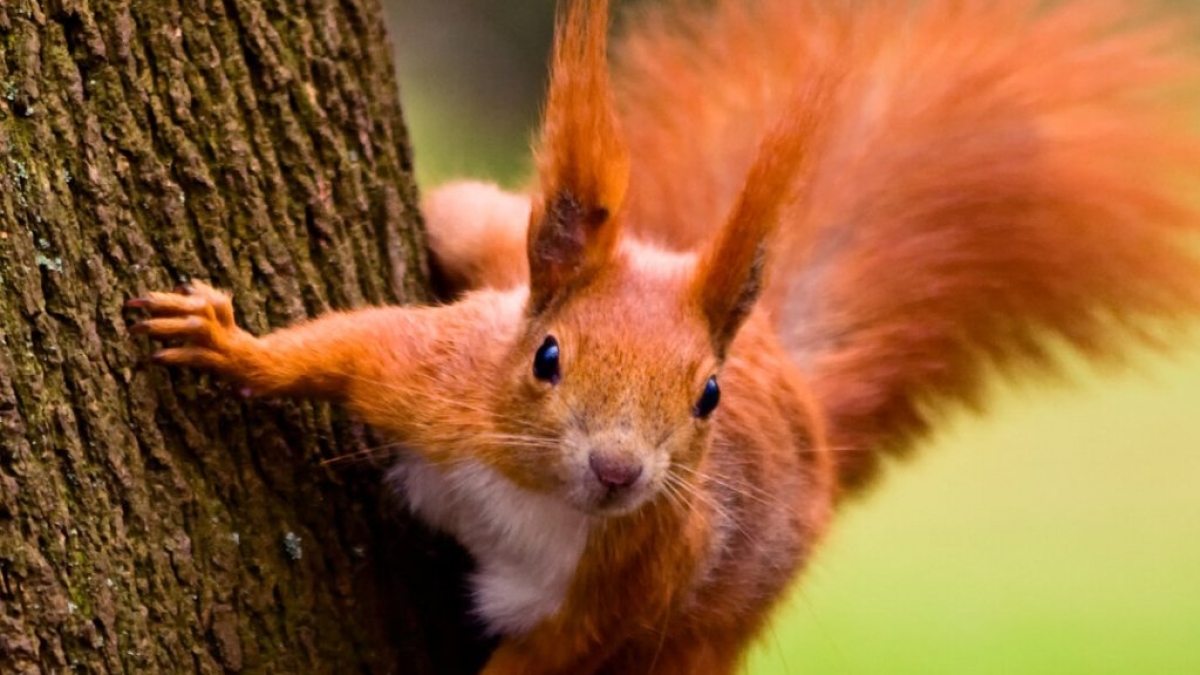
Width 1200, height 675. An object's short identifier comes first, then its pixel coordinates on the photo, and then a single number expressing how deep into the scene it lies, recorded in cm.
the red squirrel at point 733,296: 252
